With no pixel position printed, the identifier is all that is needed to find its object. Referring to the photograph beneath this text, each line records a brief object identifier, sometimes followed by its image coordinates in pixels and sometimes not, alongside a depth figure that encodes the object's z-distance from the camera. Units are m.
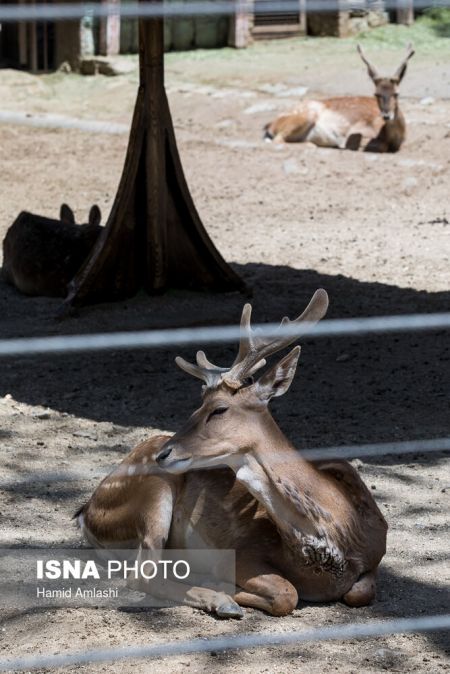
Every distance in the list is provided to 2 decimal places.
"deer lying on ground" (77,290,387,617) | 6.85
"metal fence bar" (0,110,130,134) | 22.87
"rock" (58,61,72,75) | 28.11
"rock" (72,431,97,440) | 9.96
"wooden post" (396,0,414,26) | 30.31
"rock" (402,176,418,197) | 19.30
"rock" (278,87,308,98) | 25.64
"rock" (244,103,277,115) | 24.30
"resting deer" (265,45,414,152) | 22.11
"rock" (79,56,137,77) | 27.22
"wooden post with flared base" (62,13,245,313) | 13.34
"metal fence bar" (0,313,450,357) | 4.72
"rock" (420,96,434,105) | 24.48
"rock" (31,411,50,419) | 10.44
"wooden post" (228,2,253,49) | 29.20
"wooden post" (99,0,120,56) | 27.73
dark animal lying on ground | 14.39
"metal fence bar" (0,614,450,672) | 6.03
